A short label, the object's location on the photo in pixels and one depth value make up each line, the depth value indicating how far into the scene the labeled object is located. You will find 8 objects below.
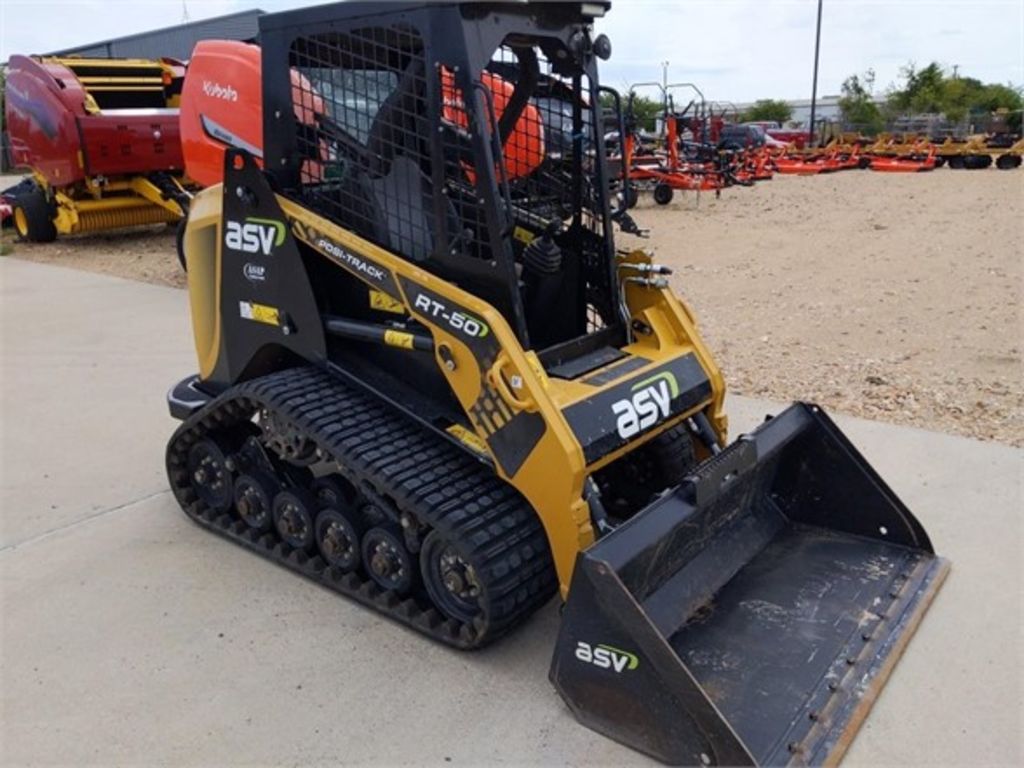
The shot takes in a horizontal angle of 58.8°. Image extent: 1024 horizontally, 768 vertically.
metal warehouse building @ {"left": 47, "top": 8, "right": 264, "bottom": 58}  25.52
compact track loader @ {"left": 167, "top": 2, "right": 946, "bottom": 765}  2.71
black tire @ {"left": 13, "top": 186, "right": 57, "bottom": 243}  12.02
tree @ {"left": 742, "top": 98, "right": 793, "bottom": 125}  59.78
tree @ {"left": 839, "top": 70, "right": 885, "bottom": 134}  40.47
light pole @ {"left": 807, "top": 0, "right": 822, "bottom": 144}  37.80
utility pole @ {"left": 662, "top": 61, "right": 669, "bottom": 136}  16.05
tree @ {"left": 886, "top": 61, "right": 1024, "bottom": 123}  46.97
